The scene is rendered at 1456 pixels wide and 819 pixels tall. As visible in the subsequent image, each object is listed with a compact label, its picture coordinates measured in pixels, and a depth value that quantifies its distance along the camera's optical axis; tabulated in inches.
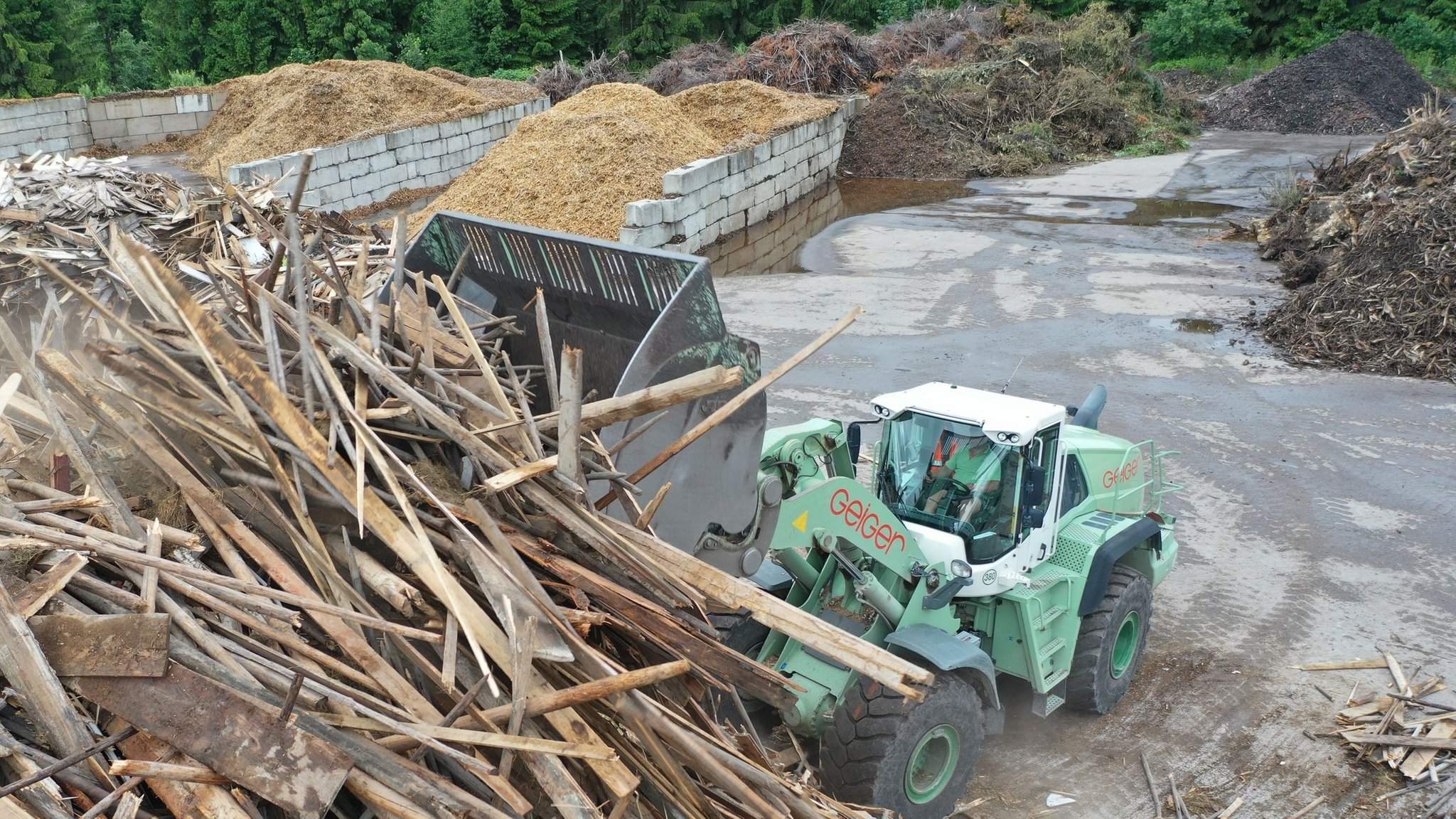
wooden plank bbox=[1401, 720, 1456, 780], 232.1
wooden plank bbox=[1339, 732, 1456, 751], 234.7
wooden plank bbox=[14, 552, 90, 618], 114.6
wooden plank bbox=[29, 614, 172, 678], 111.9
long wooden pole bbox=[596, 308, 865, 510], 148.0
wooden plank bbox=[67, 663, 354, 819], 109.3
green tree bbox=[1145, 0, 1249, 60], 1418.6
